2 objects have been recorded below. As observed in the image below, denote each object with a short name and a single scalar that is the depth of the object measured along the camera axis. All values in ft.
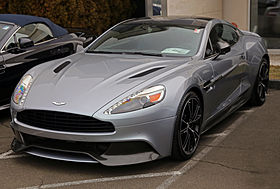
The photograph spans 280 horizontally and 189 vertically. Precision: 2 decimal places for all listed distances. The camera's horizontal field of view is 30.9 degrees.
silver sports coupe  15.40
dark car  22.40
